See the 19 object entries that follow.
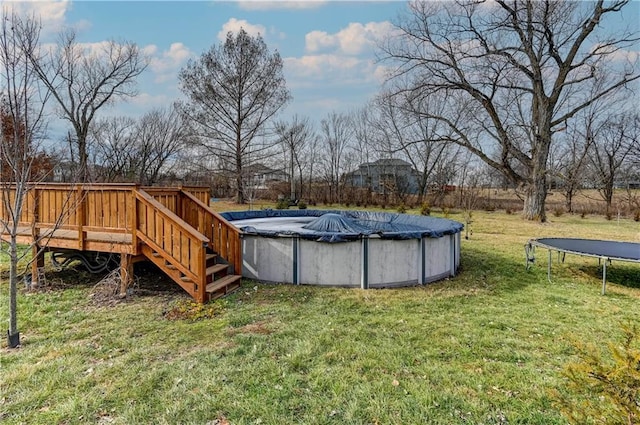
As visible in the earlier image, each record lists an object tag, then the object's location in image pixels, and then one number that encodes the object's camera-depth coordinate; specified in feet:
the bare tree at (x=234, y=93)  68.13
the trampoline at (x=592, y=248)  18.76
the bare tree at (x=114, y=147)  70.59
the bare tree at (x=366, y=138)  89.40
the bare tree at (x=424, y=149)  83.76
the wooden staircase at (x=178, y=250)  15.46
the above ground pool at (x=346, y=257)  18.71
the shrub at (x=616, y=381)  4.87
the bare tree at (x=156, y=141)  76.43
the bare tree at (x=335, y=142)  96.02
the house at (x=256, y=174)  71.00
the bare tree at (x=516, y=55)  46.73
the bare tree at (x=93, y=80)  60.54
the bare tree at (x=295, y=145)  86.12
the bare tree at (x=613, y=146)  71.56
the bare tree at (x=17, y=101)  11.23
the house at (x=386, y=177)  83.05
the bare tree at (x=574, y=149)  71.10
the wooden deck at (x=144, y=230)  15.74
